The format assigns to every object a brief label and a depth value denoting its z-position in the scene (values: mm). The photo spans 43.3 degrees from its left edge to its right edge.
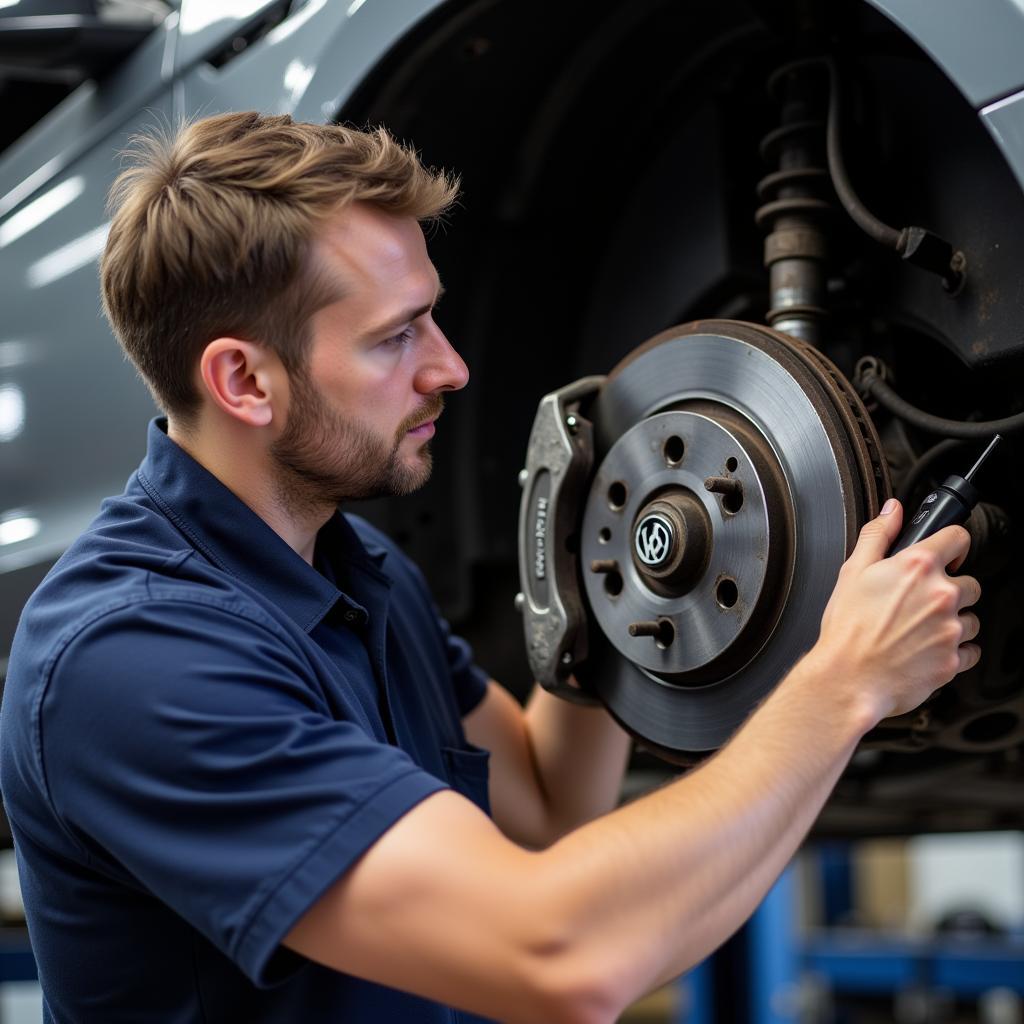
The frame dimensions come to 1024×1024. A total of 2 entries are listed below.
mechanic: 712
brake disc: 886
